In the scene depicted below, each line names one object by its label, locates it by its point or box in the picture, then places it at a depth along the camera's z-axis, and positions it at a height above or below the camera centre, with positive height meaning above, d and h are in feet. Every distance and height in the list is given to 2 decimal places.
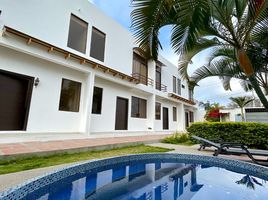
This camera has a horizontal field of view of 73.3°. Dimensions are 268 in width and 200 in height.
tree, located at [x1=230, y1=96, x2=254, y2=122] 82.97 +13.91
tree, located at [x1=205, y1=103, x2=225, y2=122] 97.28 +8.17
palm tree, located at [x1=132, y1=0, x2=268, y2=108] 11.16 +7.64
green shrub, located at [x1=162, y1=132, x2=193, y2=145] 36.65 -2.06
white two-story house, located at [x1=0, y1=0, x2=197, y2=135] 24.07 +9.11
